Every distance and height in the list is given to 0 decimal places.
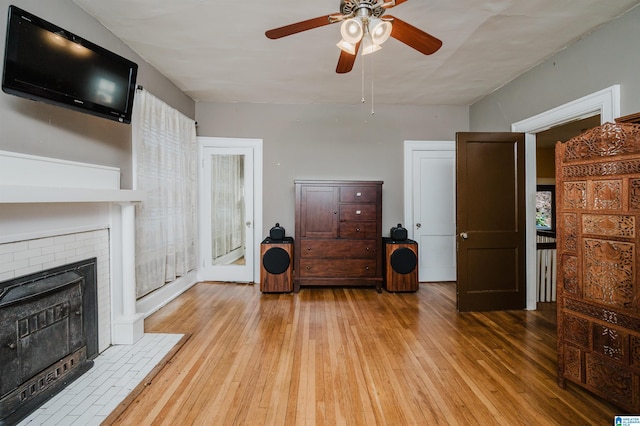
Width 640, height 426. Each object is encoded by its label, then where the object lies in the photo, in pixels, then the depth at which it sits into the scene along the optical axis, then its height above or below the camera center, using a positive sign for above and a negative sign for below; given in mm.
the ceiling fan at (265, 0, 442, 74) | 1551 +1064
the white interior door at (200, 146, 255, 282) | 4102 -42
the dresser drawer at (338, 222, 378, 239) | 3686 -243
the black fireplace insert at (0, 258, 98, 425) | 1521 -744
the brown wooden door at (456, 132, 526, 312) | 3086 -116
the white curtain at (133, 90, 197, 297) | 2750 +244
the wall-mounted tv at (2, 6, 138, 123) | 1453 +868
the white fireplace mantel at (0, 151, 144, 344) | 1515 +30
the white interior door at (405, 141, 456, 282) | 4191 +71
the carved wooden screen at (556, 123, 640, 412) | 1525 -308
